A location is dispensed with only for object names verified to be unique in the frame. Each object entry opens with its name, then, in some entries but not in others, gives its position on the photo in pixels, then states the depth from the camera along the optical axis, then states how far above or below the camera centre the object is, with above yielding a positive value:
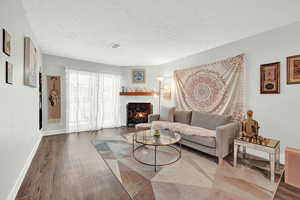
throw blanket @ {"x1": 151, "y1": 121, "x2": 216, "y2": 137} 2.74 -0.69
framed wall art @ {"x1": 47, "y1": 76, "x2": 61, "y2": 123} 4.08 -0.01
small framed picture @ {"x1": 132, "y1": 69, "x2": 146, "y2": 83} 5.40 +0.94
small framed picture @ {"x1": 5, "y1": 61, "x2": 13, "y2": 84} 1.39 +0.27
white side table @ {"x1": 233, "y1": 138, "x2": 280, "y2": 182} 1.89 -0.72
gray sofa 2.41 -0.68
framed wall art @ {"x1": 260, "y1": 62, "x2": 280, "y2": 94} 2.40 +0.41
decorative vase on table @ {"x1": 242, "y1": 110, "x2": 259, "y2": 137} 2.23 -0.47
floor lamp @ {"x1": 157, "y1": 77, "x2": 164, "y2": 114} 5.24 +0.52
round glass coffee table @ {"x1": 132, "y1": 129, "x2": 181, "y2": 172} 2.38 -0.76
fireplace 5.33 -0.56
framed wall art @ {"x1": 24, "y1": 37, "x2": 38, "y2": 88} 2.08 +0.57
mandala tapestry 2.93 +0.31
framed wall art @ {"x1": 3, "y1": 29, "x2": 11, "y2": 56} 1.32 +0.57
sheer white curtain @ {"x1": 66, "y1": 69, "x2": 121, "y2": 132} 4.45 -0.08
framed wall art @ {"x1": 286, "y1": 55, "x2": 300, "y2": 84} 2.19 +0.51
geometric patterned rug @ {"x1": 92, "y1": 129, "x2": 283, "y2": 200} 1.66 -1.17
